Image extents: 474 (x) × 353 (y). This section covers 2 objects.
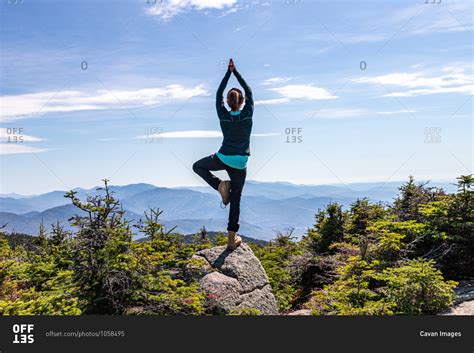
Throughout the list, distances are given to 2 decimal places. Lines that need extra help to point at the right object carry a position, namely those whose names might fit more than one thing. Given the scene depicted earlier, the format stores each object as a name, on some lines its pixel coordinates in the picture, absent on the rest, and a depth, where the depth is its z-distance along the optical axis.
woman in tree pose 9.41
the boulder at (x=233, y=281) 8.85
